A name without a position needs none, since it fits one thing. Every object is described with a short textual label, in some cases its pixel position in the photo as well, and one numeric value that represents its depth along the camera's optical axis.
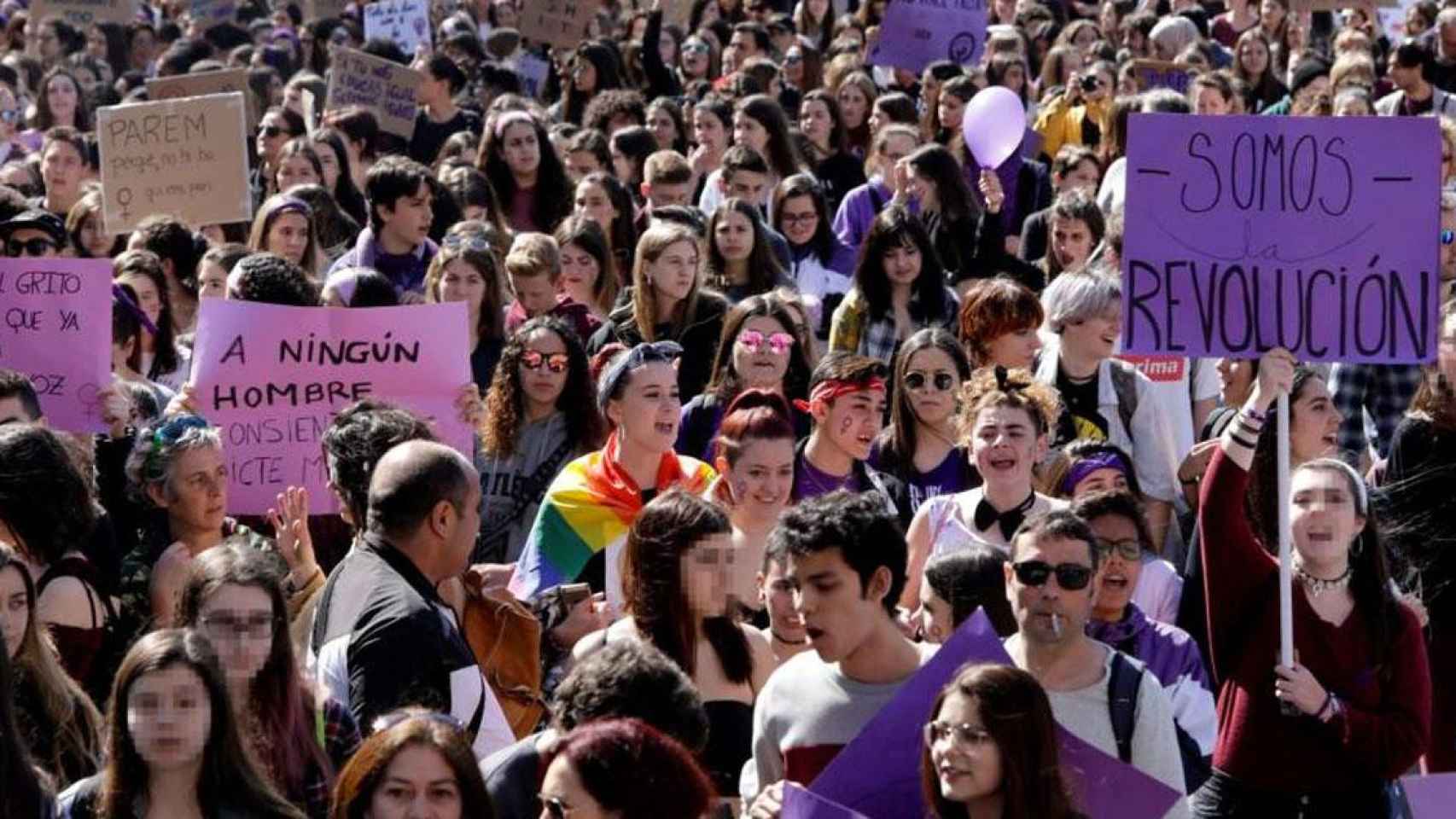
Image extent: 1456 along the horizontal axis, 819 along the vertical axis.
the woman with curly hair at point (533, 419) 17.05
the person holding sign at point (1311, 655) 12.97
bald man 11.59
